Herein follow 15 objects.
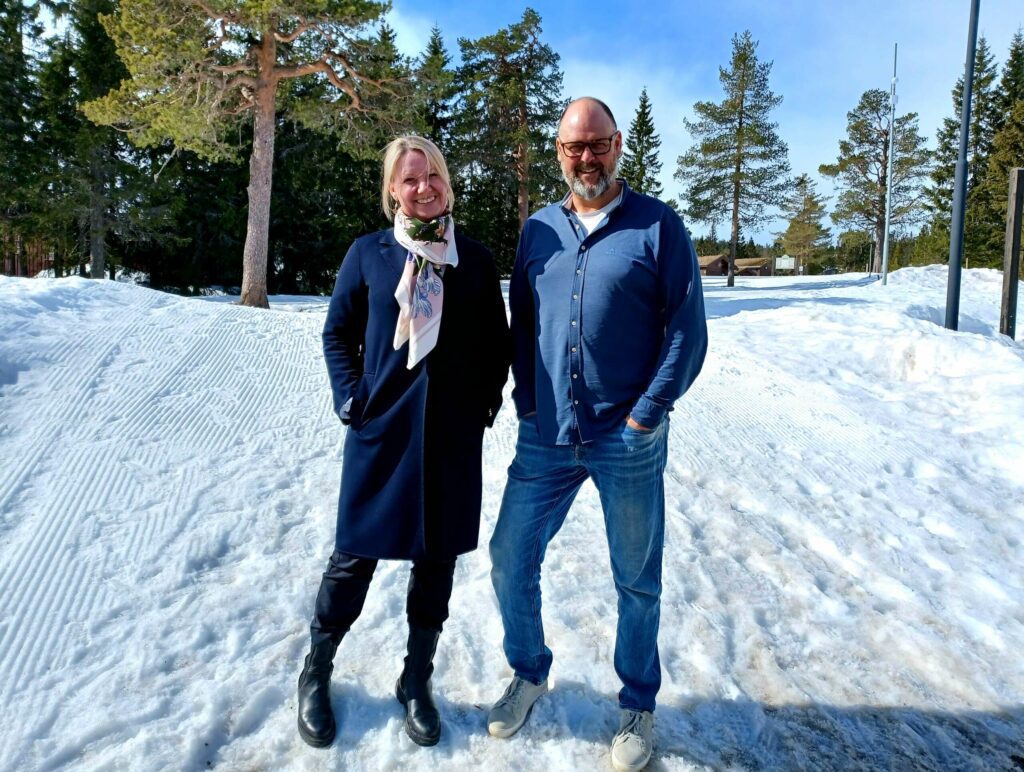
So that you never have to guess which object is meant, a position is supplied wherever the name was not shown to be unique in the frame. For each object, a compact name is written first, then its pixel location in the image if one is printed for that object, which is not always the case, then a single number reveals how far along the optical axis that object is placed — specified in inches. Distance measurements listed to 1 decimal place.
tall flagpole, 840.9
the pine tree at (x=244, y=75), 416.2
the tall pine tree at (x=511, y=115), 926.4
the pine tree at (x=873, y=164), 1314.0
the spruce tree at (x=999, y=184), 1318.9
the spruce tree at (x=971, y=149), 1553.9
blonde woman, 89.0
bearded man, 86.4
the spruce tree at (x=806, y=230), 1955.0
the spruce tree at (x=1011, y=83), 1540.4
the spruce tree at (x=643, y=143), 1912.3
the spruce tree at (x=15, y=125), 699.4
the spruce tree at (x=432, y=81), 478.9
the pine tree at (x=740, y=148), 1109.7
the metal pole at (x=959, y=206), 372.2
